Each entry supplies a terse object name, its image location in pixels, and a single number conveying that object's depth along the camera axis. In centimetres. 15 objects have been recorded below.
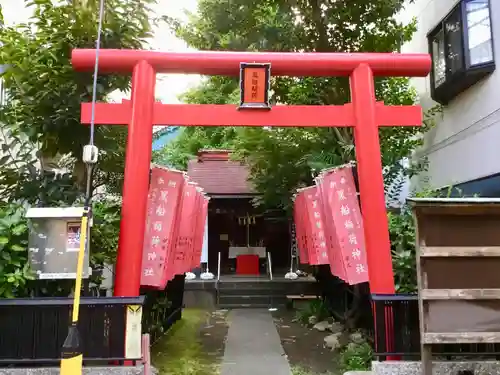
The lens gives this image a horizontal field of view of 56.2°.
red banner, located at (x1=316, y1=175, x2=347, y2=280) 823
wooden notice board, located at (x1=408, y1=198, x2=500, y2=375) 556
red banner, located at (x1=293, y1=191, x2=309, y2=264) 1155
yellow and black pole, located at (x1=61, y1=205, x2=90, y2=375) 433
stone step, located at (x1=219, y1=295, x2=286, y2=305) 1577
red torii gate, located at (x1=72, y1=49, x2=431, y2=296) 709
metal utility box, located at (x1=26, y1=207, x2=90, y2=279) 645
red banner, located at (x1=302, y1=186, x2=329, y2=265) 1000
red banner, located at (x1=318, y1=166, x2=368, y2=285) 764
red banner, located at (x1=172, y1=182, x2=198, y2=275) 959
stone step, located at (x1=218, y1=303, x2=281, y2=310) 1545
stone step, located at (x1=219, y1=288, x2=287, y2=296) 1606
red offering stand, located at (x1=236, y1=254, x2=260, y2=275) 1938
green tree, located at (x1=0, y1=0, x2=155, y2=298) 799
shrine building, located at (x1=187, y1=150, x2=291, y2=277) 1930
